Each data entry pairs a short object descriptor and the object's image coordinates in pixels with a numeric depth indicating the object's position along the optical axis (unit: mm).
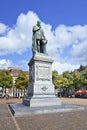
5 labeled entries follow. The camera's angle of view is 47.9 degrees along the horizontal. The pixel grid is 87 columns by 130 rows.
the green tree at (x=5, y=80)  26537
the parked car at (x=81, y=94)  22962
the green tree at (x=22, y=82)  26606
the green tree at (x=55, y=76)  29512
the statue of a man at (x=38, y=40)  8629
